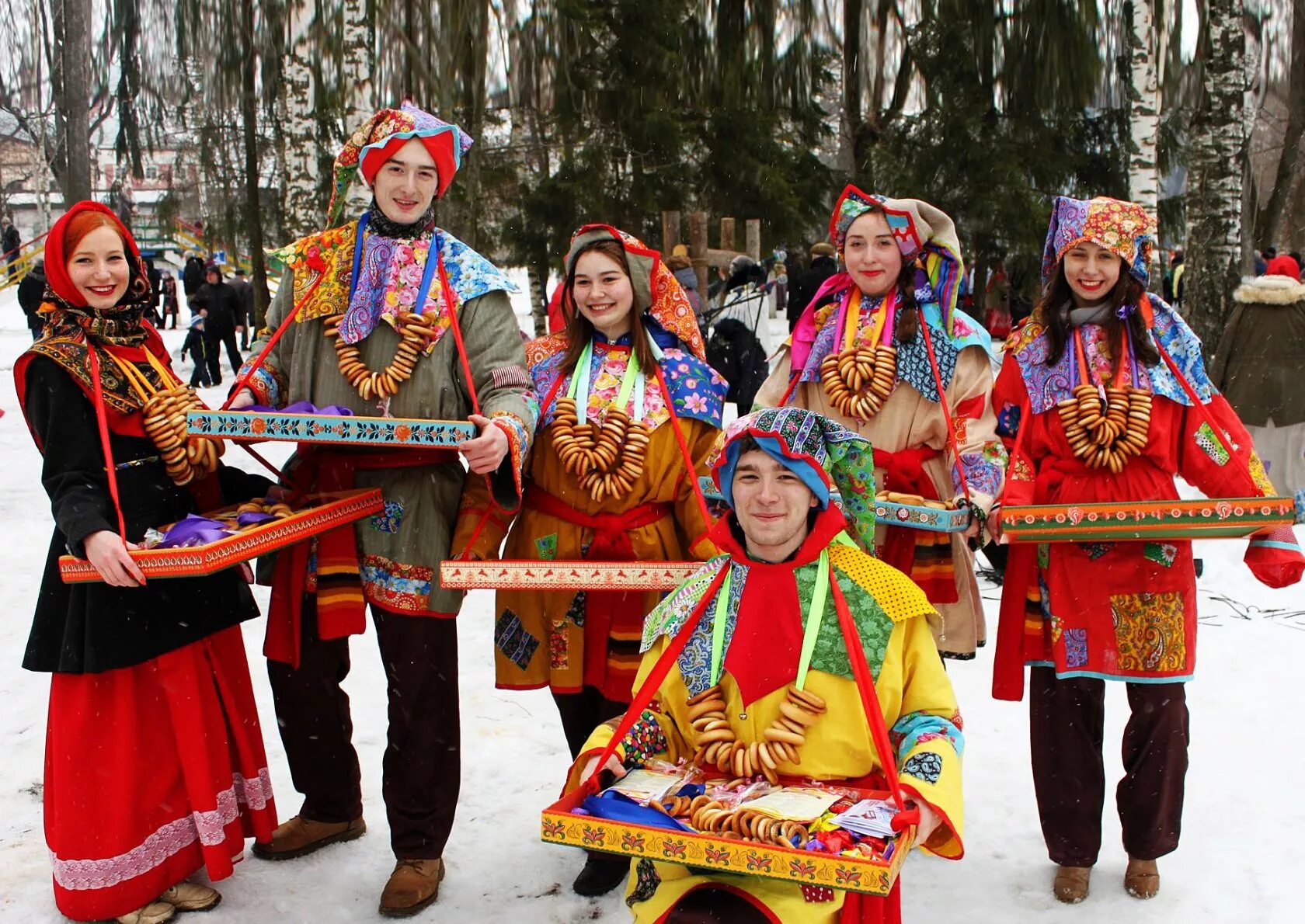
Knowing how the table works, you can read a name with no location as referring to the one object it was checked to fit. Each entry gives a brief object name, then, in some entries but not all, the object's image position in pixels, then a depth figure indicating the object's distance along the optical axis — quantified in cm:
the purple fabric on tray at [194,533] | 300
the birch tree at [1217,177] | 1017
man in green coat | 325
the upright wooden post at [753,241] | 1255
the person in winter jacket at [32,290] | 934
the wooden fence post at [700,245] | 990
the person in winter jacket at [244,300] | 1617
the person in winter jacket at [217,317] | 1471
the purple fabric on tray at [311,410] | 309
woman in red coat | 326
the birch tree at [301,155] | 936
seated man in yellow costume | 252
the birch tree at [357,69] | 830
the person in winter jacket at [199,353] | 1481
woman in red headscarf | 307
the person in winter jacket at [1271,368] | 790
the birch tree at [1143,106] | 1066
